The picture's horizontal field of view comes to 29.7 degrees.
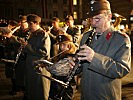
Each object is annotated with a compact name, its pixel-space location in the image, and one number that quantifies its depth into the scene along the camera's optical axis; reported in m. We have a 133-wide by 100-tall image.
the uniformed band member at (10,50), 7.13
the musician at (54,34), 8.17
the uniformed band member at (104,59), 2.73
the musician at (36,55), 5.46
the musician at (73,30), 8.56
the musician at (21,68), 7.24
